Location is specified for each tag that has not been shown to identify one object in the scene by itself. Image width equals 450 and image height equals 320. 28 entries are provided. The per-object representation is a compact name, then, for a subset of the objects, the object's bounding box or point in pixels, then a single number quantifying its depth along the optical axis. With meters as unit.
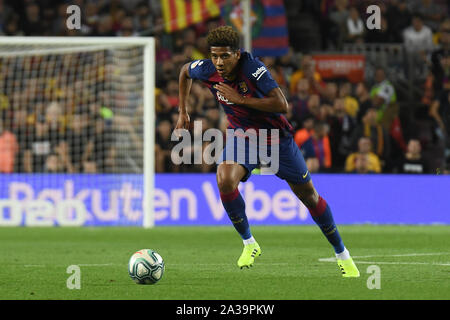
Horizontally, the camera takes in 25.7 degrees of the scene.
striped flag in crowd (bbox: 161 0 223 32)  19.19
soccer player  8.59
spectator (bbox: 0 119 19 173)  17.91
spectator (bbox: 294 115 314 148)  17.39
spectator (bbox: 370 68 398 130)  18.67
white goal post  16.20
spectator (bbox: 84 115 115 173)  17.69
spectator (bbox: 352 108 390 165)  17.91
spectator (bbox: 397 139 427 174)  17.48
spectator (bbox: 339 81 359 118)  18.67
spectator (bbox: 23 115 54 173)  17.84
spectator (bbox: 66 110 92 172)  18.09
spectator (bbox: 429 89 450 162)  18.45
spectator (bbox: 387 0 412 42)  21.03
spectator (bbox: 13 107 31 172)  18.30
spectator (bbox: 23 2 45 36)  21.21
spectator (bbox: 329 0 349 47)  20.81
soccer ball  8.11
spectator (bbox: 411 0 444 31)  21.66
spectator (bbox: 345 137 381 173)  17.62
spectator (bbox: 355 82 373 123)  18.53
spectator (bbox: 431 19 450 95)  19.58
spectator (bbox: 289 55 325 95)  19.02
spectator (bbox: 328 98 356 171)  17.91
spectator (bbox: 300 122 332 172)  17.38
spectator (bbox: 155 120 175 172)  17.64
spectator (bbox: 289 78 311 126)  18.11
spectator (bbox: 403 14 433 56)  20.58
